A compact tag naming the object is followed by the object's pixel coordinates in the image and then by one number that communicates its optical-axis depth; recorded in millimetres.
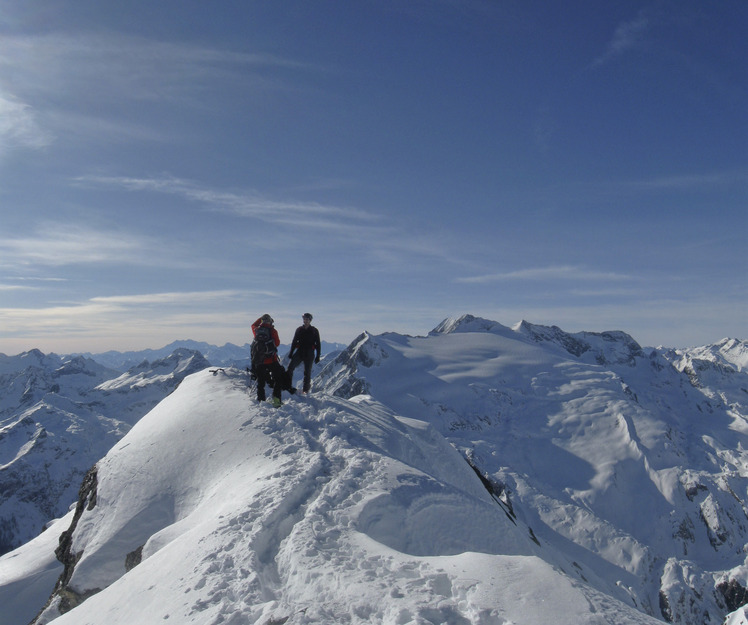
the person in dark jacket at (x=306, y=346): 20172
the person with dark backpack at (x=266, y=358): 18359
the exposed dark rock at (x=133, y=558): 12570
